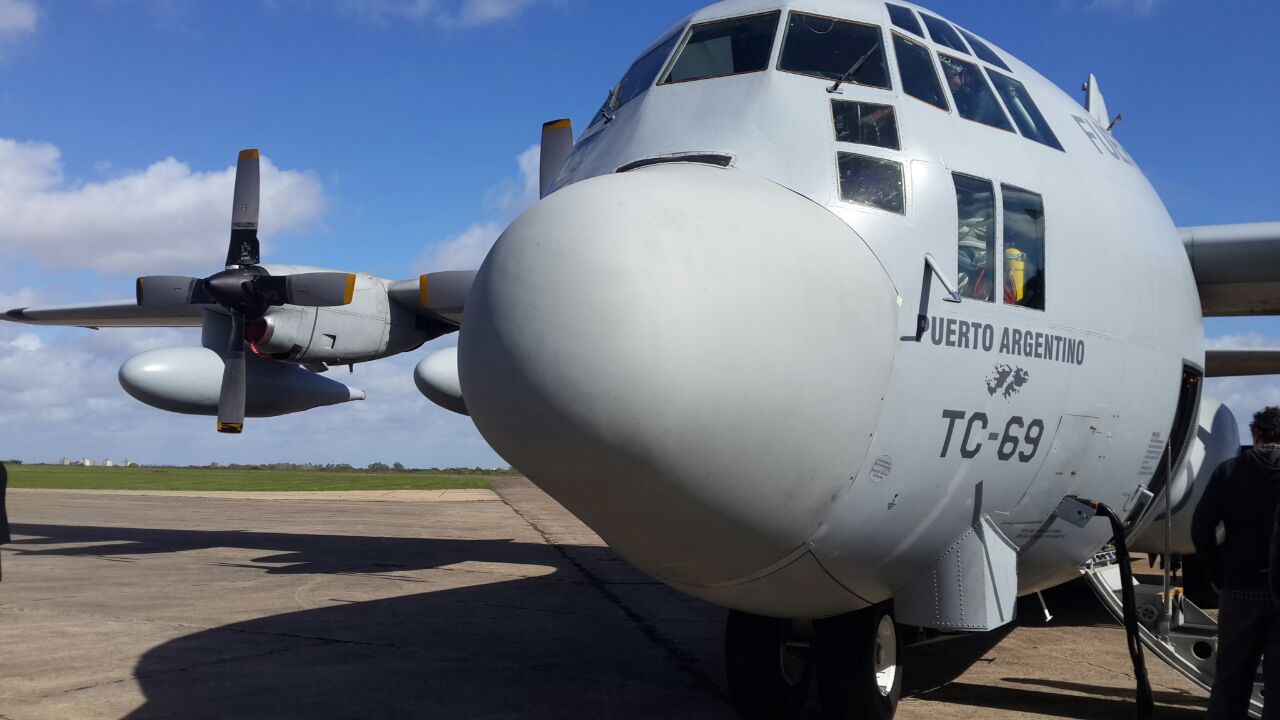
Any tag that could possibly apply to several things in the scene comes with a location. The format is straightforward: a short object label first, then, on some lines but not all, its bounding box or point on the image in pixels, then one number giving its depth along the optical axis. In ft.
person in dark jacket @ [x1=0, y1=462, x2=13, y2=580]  24.71
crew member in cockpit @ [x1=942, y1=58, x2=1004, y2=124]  18.30
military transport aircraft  12.03
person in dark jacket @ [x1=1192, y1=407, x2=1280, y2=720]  16.92
